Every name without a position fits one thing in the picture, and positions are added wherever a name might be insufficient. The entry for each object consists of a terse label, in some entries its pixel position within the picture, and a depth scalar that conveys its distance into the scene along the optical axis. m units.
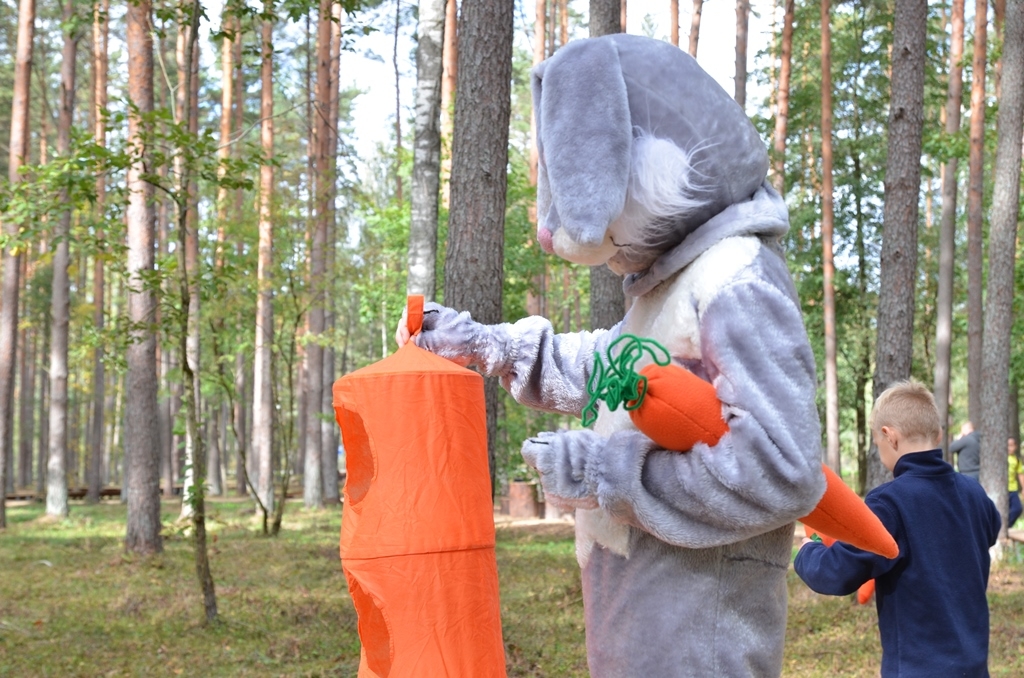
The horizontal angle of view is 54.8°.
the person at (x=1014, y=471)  14.48
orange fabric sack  1.92
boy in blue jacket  3.08
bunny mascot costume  1.65
